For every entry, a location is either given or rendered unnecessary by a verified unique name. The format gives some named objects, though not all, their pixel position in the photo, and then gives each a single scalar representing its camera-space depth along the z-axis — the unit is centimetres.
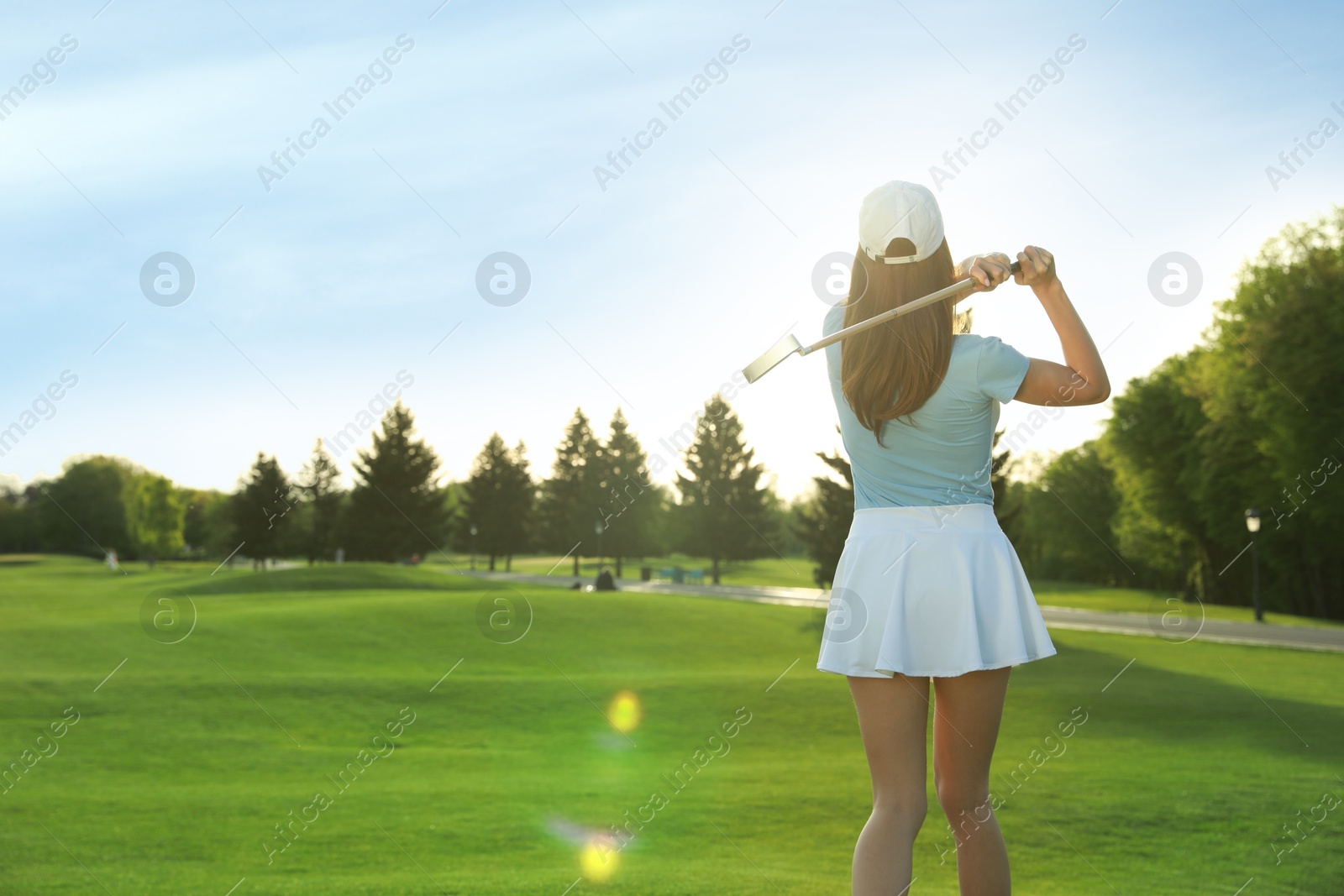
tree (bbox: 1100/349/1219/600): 4928
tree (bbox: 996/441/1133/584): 7450
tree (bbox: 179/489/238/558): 6562
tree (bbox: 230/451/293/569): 5734
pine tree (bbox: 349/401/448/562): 6328
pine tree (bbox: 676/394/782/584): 6262
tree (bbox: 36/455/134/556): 6019
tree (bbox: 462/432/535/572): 6712
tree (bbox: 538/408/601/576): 6750
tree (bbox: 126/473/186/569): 5784
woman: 235
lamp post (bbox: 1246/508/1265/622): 2970
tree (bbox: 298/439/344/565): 6531
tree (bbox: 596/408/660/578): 6675
